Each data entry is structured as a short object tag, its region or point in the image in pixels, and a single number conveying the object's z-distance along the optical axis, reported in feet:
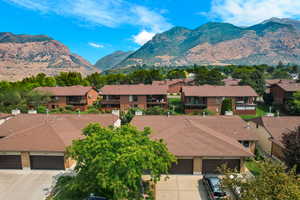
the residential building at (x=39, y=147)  61.87
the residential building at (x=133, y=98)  147.43
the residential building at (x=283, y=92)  142.82
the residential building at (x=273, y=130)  69.56
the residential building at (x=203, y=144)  58.59
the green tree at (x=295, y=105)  115.98
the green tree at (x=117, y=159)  37.40
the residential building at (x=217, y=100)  139.85
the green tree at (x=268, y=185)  28.73
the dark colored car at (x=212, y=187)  47.46
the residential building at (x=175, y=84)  236.18
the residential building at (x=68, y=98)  156.66
